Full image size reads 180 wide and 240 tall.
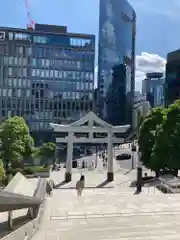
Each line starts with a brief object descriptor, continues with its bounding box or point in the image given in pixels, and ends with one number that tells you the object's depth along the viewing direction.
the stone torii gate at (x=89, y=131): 40.19
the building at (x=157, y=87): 192.05
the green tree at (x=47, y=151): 61.16
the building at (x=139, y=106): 147.64
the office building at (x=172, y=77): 101.20
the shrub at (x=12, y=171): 42.41
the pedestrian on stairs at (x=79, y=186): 22.68
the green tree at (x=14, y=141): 42.44
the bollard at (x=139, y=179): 24.91
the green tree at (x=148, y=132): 38.56
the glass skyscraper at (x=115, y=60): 123.19
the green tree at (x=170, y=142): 30.16
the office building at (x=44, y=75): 96.94
